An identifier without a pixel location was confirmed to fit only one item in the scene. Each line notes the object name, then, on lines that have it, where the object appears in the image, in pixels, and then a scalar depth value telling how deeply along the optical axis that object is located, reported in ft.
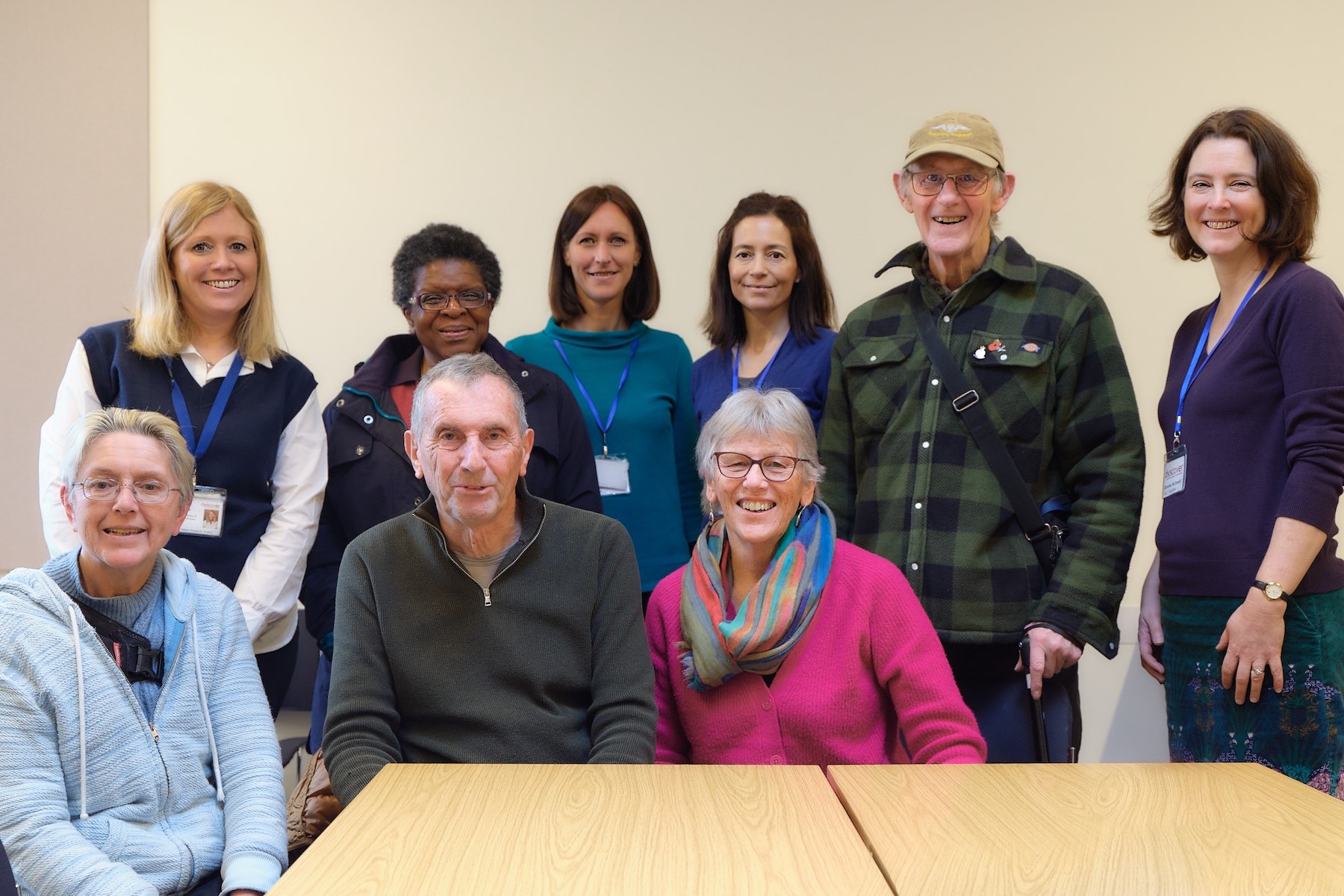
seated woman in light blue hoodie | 5.84
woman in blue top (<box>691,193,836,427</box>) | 9.65
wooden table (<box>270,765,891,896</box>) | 4.48
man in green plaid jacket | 7.77
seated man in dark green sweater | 6.79
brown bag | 6.83
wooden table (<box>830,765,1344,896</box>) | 4.51
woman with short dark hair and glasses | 8.89
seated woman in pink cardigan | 6.98
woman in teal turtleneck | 9.75
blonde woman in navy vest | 8.39
